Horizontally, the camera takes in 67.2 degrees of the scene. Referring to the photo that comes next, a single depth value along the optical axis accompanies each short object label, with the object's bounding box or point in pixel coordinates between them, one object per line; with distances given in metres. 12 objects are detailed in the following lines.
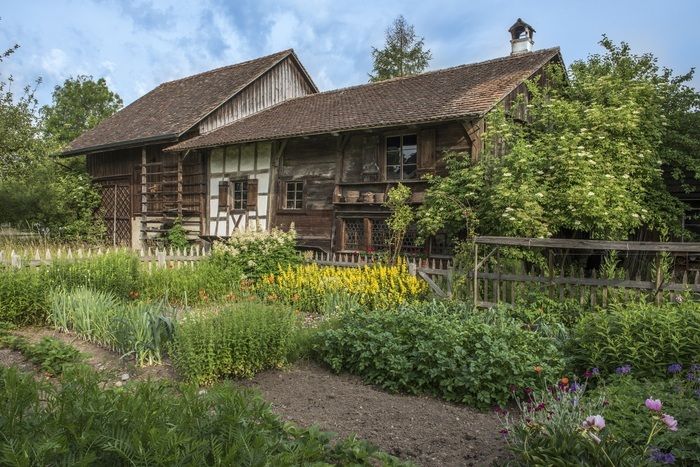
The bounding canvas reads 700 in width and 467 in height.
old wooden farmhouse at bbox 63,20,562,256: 13.27
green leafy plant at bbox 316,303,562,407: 4.49
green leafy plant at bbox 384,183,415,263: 12.41
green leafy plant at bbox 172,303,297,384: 4.81
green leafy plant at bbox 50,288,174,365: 5.50
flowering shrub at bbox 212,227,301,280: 10.62
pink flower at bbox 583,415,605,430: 2.39
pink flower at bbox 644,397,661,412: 2.38
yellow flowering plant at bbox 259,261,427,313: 8.76
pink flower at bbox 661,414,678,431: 2.37
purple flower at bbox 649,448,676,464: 2.45
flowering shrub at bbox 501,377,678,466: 2.46
